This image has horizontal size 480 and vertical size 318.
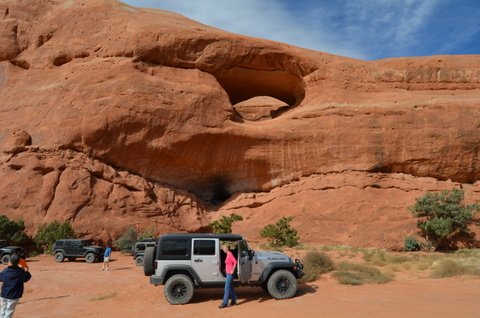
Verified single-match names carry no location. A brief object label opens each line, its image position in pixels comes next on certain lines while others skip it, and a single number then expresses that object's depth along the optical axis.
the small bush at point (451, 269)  12.56
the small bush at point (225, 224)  24.82
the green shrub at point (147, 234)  23.38
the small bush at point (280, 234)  22.34
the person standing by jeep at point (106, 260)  16.19
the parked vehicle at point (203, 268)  9.46
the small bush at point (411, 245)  22.47
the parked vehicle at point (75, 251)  19.31
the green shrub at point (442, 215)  22.31
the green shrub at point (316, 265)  12.34
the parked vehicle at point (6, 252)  17.53
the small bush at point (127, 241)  22.75
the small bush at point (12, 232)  20.75
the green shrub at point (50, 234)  21.33
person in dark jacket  6.43
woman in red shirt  8.94
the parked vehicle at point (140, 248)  18.17
